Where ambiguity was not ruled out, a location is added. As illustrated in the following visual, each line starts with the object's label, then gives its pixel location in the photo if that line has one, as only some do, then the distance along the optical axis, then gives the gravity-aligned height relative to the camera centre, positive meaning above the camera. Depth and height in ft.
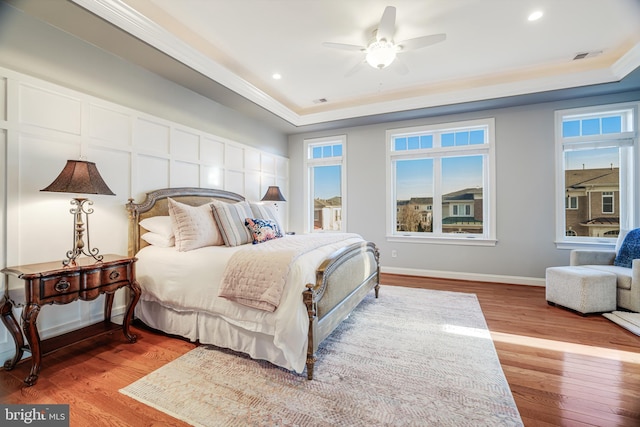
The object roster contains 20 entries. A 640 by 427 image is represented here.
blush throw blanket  6.44 -1.52
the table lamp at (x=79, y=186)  6.97 +0.71
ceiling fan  8.21 +5.46
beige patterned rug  5.20 -3.81
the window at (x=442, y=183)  15.11 +1.77
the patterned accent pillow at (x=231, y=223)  9.53 -0.34
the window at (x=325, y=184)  18.24 +2.01
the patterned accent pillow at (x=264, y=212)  11.51 +0.06
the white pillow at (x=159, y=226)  9.39 -0.43
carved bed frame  6.37 -1.78
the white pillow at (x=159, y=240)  9.29 -0.90
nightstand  6.08 -1.91
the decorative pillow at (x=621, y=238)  11.33 -1.01
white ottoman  9.87 -2.81
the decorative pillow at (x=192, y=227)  8.85 -0.47
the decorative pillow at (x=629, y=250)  10.54 -1.42
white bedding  6.27 -2.42
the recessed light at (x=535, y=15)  8.70 +6.35
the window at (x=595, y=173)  12.81 +1.99
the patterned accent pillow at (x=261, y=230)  10.16 -0.62
